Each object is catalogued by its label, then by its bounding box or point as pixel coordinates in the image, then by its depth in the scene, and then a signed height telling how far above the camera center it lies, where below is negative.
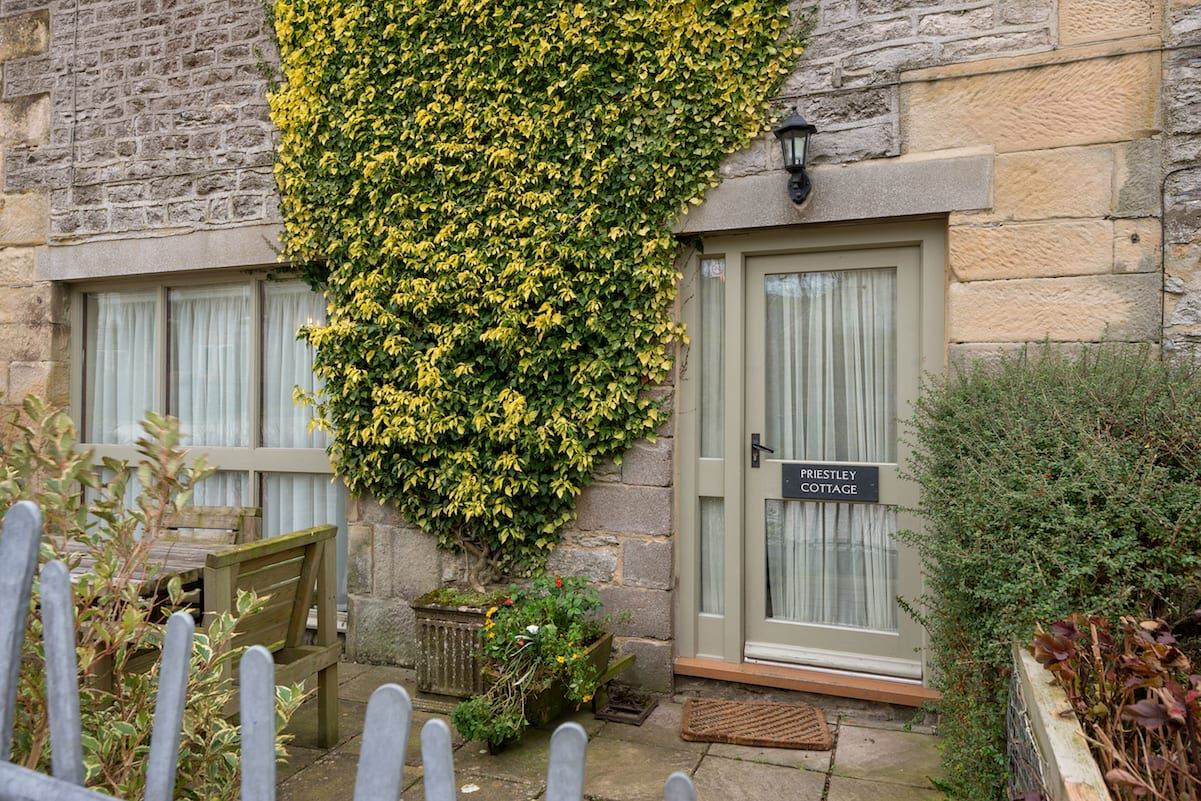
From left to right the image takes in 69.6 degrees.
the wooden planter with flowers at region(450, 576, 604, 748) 3.66 -1.11
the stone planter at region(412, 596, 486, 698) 4.28 -1.19
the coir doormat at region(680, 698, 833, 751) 3.84 -1.46
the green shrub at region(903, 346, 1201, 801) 2.36 -0.32
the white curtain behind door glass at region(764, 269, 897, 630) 4.32 -0.07
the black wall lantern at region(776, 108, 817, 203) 4.03 +1.23
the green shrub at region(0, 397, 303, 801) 1.74 -0.40
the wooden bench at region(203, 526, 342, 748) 3.17 -0.76
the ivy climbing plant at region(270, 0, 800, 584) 4.33 +1.05
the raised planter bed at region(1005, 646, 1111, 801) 1.56 -0.67
